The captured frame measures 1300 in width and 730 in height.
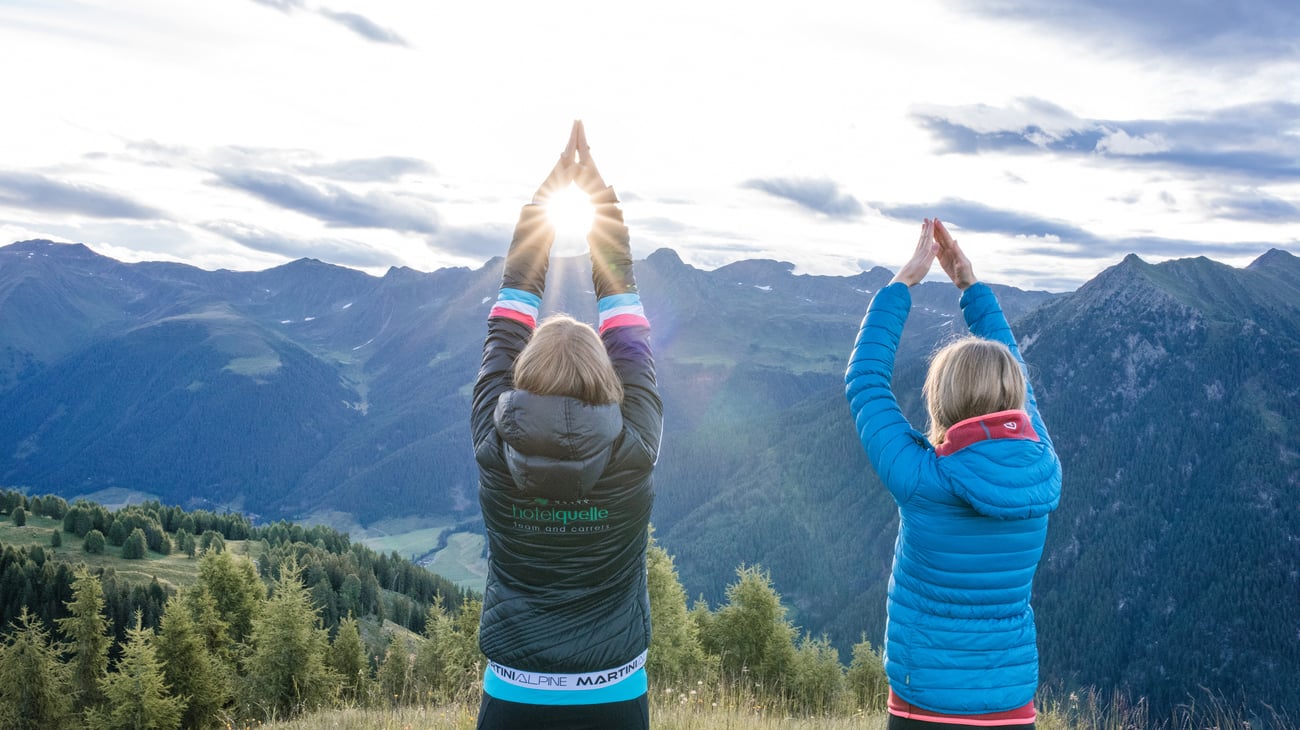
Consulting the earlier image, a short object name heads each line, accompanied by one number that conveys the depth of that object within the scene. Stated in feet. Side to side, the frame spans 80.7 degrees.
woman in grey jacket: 11.42
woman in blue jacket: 12.61
